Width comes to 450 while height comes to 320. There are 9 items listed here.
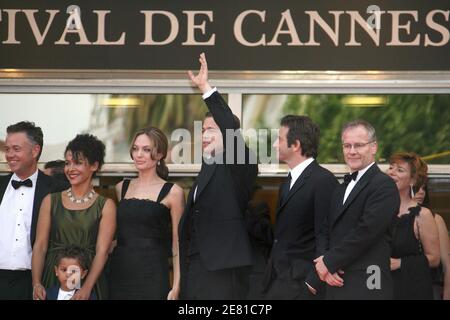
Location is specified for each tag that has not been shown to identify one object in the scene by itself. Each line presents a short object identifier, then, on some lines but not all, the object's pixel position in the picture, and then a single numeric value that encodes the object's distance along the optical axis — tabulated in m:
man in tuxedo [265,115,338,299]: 11.48
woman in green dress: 12.31
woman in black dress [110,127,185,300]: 12.23
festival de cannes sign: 12.79
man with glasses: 10.98
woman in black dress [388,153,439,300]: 12.34
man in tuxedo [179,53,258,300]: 11.69
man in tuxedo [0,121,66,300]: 12.52
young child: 12.20
